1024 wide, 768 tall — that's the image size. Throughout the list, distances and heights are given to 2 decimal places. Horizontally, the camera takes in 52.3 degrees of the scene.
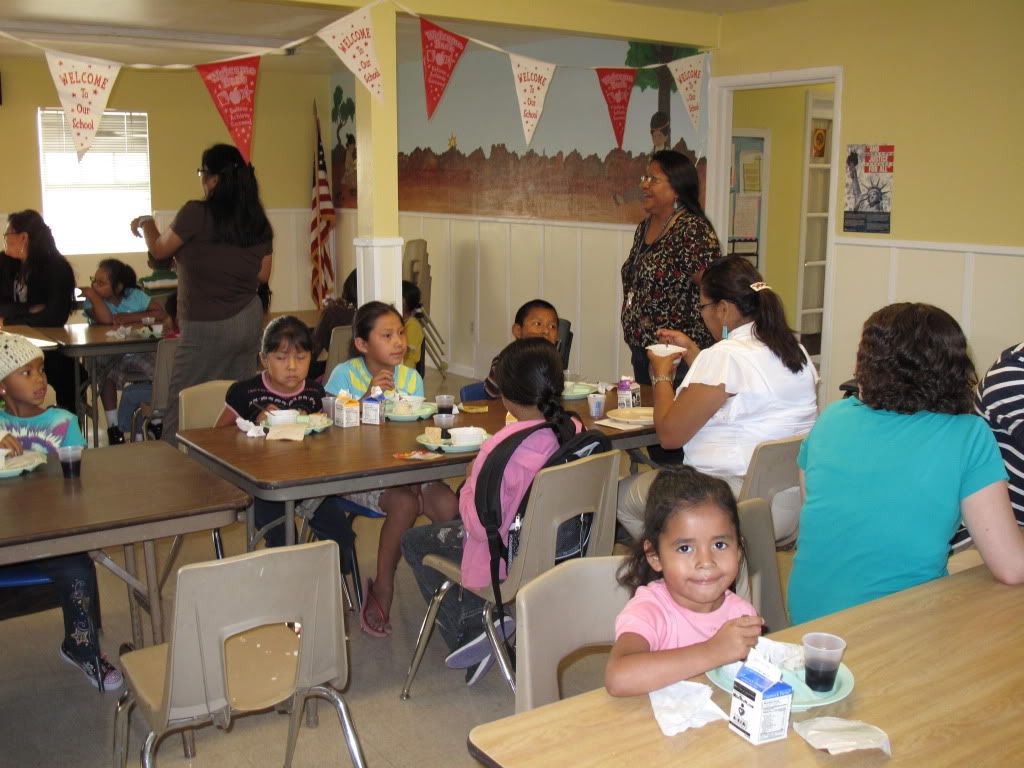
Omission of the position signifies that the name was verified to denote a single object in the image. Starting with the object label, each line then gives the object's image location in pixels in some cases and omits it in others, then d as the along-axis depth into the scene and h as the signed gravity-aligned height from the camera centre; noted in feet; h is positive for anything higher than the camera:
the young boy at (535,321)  15.61 -1.49
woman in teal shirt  6.93 -1.69
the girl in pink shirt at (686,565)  6.14 -2.03
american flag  34.68 -0.47
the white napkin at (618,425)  12.26 -2.39
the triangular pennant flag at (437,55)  17.76 +2.79
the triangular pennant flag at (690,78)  21.26 +2.89
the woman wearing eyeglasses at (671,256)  15.49 -0.53
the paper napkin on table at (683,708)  5.07 -2.40
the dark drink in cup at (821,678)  5.35 -2.32
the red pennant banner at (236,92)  17.26 +2.08
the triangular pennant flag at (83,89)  15.94 +1.97
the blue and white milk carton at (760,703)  4.90 -2.25
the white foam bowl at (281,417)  11.55 -2.18
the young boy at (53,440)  10.09 -2.21
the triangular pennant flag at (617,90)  21.16 +2.64
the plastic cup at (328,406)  12.28 -2.19
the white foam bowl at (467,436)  11.18 -2.31
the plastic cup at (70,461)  9.53 -2.20
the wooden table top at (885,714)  4.86 -2.44
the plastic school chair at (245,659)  6.93 -2.96
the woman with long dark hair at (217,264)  15.93 -0.71
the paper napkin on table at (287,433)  11.34 -2.30
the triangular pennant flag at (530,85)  19.08 +2.45
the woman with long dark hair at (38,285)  19.93 -1.33
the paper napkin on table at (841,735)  4.87 -2.41
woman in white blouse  10.93 -1.73
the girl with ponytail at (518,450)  9.53 -2.09
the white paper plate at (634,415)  12.48 -2.34
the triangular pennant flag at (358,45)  16.89 +2.81
